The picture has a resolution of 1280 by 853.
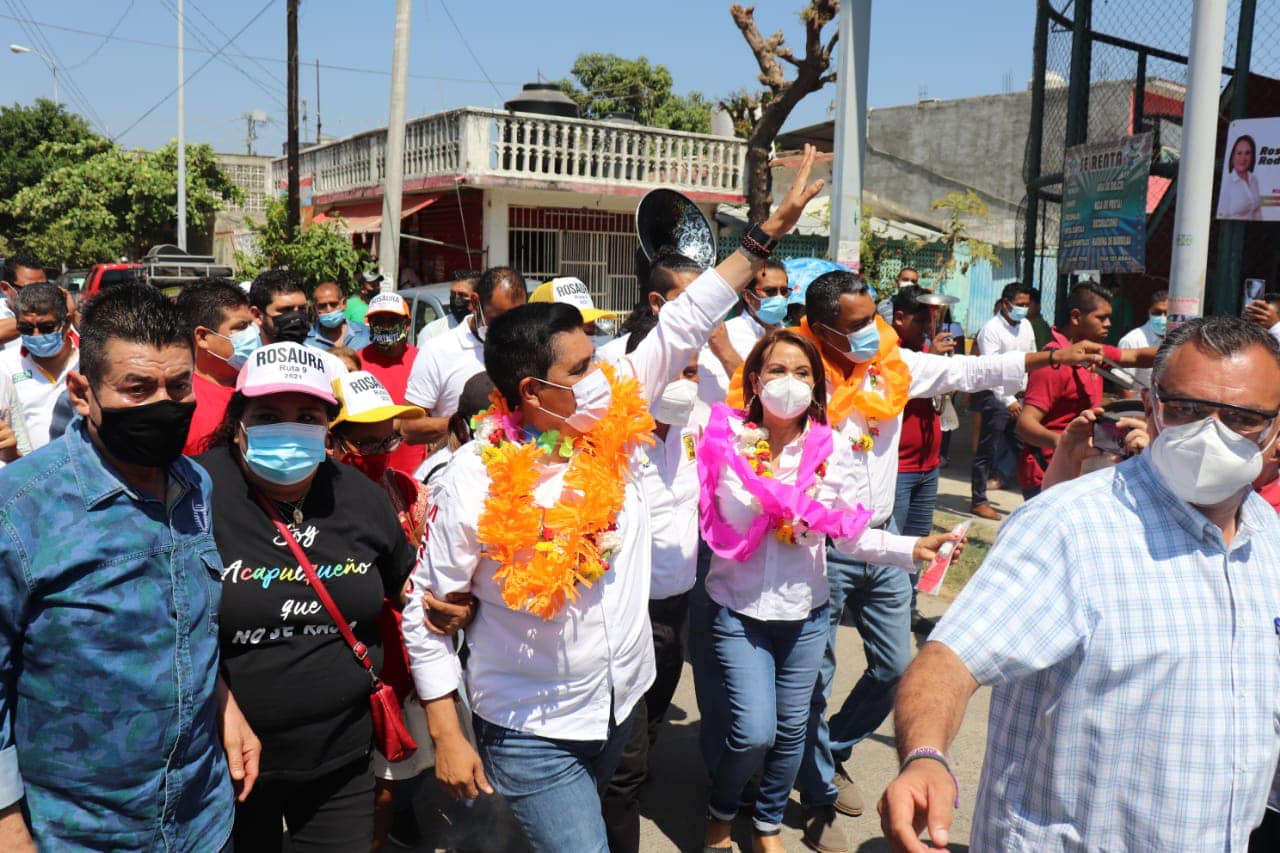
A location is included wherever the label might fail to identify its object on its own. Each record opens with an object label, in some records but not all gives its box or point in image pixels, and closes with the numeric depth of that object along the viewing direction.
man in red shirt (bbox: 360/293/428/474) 5.93
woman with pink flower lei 3.68
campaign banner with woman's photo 8.85
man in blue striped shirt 2.02
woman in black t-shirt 2.69
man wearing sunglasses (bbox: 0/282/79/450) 5.17
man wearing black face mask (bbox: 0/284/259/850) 2.11
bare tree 16.64
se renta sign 10.05
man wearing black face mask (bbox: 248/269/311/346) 5.10
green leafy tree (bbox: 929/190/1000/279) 17.20
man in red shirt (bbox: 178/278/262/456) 3.86
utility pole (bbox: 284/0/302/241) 18.66
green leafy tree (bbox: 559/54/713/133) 36.34
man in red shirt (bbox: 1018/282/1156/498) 5.68
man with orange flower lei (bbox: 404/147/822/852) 2.69
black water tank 21.03
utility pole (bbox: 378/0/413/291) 13.62
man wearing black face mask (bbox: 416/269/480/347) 7.94
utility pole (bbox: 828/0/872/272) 8.37
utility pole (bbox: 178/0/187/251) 27.30
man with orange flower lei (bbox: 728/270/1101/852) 4.14
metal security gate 20.83
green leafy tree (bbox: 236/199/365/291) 13.60
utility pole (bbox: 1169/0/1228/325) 6.14
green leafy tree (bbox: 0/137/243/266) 28.48
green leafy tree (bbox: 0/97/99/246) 38.00
